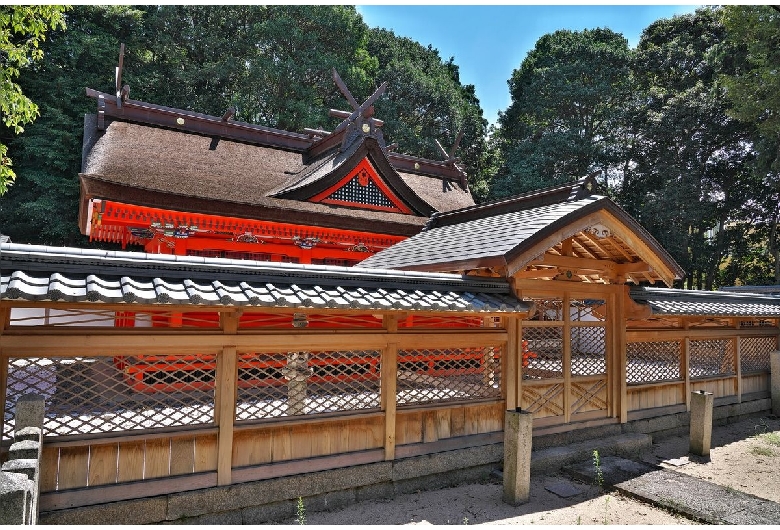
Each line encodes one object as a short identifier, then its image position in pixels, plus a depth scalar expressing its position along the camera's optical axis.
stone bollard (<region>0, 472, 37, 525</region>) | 2.63
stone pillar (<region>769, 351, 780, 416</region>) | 11.21
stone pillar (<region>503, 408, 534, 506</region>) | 5.87
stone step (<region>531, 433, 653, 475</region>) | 7.09
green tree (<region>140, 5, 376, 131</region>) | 26.80
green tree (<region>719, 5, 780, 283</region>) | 17.16
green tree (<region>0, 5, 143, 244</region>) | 21.02
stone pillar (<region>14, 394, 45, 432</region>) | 4.02
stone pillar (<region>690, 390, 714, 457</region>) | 7.94
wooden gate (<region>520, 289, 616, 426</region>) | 7.62
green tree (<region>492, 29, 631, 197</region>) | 27.55
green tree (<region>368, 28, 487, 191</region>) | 30.05
